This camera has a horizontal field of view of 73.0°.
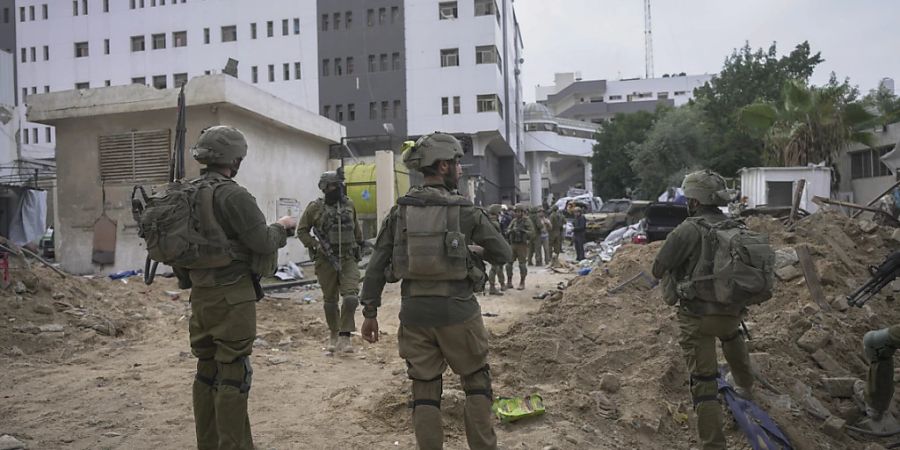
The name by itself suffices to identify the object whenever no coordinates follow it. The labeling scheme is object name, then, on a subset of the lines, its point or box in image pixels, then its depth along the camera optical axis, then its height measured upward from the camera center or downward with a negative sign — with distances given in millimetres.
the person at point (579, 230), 16922 -414
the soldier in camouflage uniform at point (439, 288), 3244 -380
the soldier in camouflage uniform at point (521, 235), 12352 -380
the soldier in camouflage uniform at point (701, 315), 3928 -686
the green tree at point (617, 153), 43094 +4486
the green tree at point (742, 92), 28562 +5873
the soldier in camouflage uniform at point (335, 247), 6402 -270
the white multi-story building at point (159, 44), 40469 +12806
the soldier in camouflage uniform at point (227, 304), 3322 -444
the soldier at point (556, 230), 16320 -379
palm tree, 18922 +2748
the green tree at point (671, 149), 32062 +3474
